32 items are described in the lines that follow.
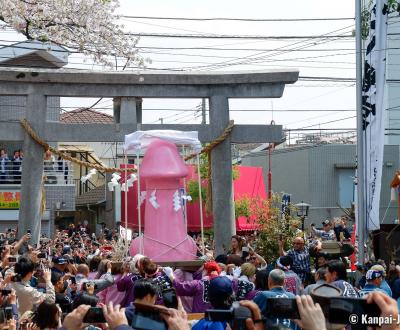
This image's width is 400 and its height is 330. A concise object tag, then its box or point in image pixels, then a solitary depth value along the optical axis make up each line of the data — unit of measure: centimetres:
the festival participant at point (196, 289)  953
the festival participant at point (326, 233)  2014
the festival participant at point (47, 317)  609
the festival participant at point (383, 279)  971
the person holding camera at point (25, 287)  885
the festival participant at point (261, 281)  961
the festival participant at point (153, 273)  927
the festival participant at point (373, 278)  945
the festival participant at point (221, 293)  696
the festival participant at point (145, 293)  629
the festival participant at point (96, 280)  991
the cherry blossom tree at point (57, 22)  1822
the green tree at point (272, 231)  1802
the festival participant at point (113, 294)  1061
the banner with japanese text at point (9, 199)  2895
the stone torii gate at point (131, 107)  1767
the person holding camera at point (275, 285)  776
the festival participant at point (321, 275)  932
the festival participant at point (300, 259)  1299
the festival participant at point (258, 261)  1302
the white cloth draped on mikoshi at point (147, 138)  1449
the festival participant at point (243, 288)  900
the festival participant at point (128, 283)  1005
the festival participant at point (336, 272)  901
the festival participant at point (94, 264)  1234
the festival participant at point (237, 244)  1534
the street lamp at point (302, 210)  2358
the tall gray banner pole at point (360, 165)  1580
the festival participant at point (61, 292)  873
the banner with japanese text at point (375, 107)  1552
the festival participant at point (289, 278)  1036
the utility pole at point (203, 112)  3096
